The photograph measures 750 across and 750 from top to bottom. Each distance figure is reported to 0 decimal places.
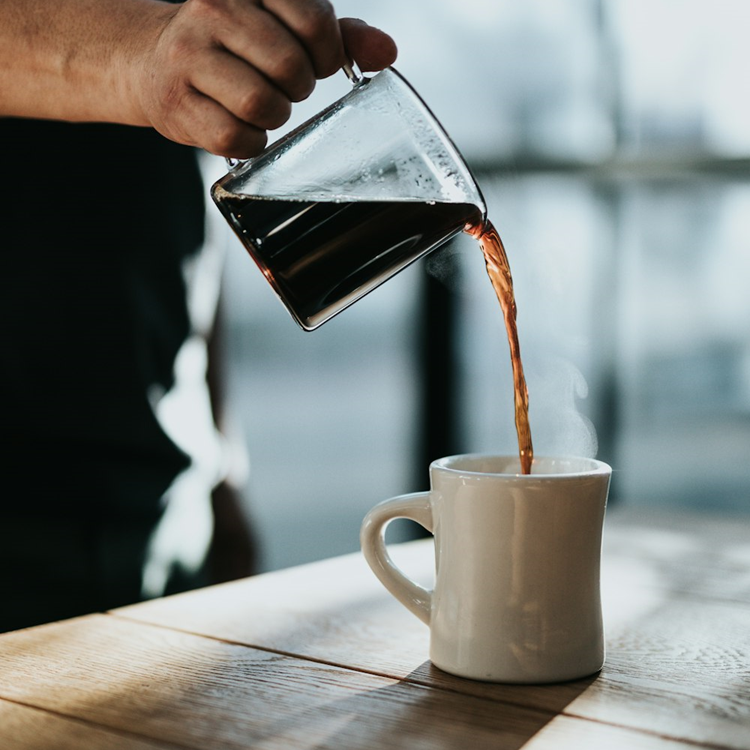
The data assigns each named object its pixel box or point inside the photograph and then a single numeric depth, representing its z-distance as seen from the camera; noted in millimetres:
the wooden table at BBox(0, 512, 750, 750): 608
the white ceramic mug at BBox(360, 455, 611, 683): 700
